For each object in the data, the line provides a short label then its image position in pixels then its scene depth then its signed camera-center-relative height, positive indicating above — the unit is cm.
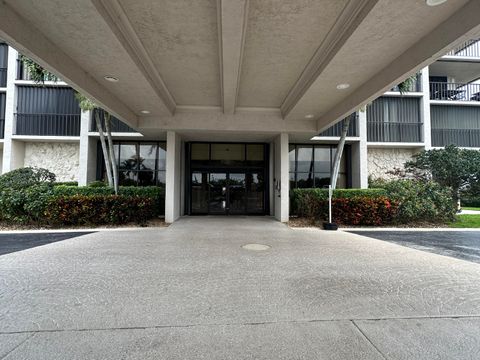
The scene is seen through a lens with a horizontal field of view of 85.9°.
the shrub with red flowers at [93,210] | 857 -74
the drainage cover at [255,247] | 571 -135
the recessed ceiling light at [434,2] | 372 +270
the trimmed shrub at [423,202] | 959 -56
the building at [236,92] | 432 +274
